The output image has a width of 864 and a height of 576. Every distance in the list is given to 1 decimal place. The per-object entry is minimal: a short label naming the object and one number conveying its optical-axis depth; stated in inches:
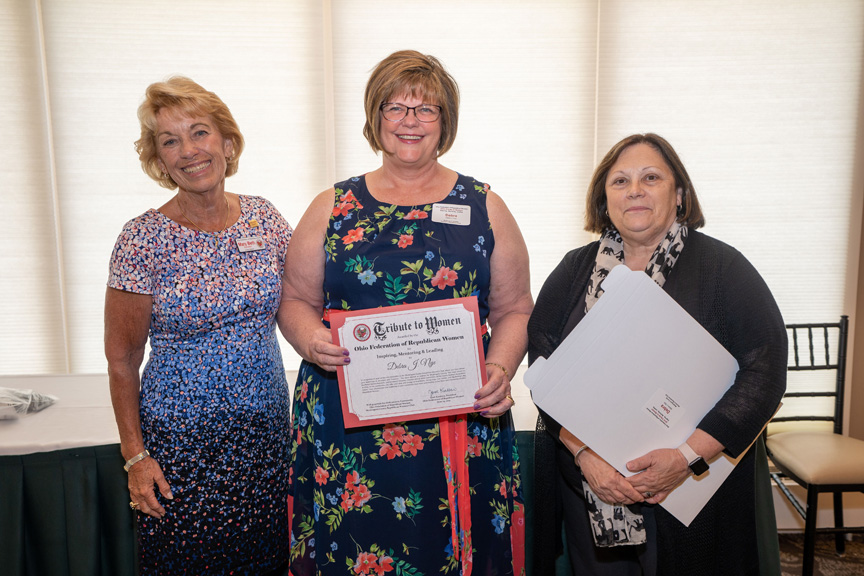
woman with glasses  59.9
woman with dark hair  54.1
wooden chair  101.8
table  76.7
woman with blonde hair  59.9
